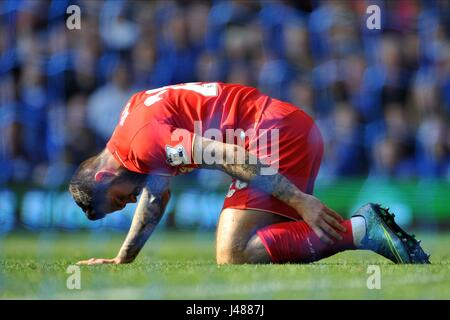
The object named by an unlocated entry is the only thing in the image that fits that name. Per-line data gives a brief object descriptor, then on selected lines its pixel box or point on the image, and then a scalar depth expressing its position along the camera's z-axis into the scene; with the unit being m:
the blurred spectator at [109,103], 17.03
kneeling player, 8.88
